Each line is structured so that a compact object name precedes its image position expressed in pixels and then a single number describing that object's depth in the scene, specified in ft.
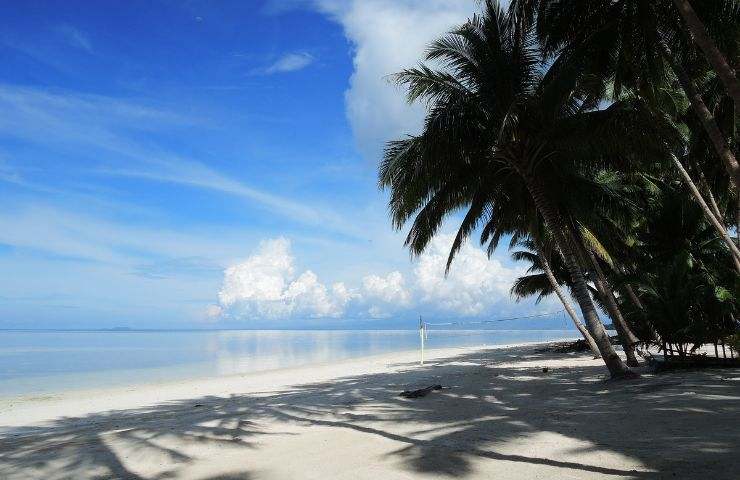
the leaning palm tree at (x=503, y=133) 33.91
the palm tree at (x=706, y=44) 22.84
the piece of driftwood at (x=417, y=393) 33.35
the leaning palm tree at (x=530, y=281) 87.48
